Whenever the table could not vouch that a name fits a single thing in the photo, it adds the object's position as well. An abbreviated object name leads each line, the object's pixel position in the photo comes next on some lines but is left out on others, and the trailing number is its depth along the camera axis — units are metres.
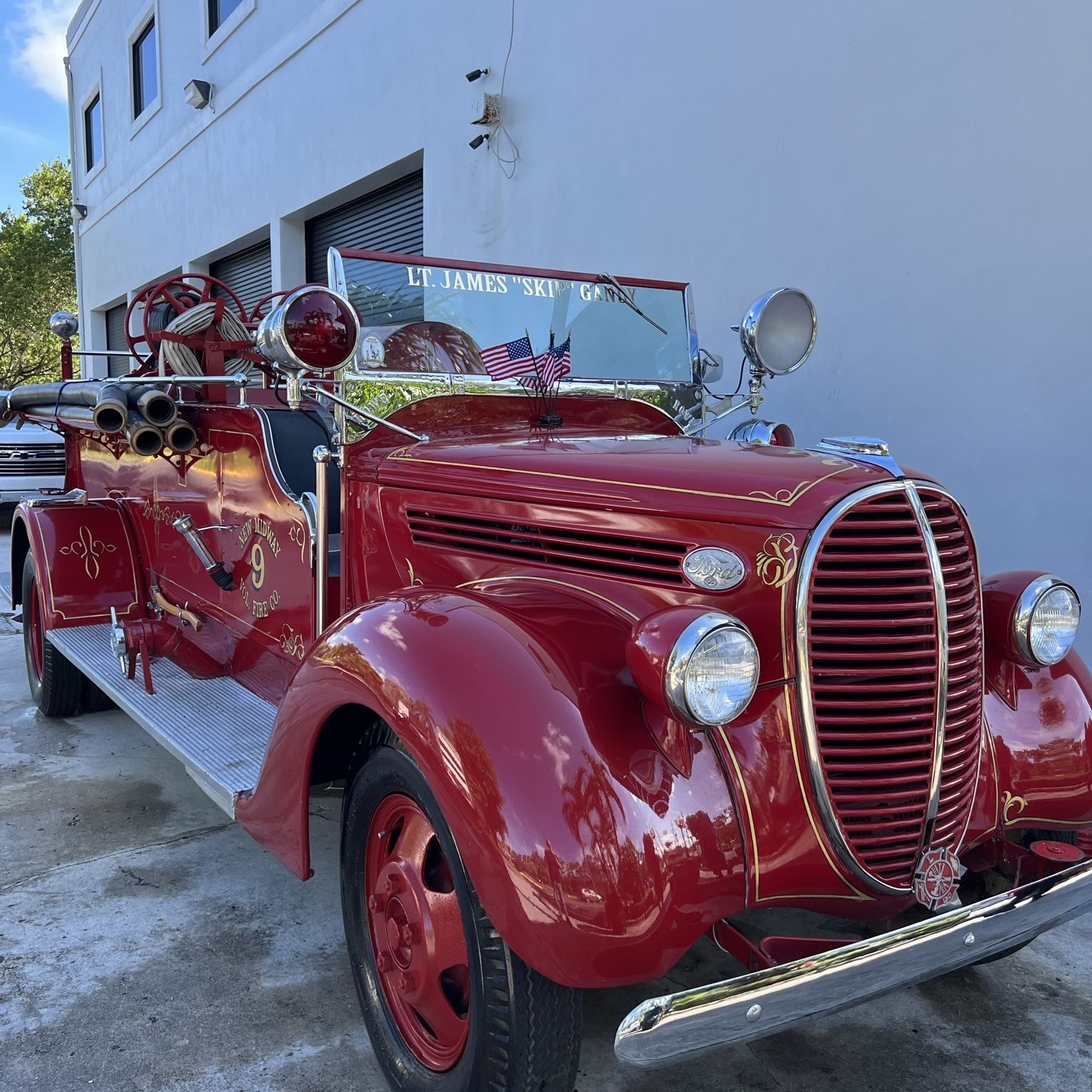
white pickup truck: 11.51
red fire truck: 1.62
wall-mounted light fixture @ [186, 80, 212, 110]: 11.60
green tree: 23.77
